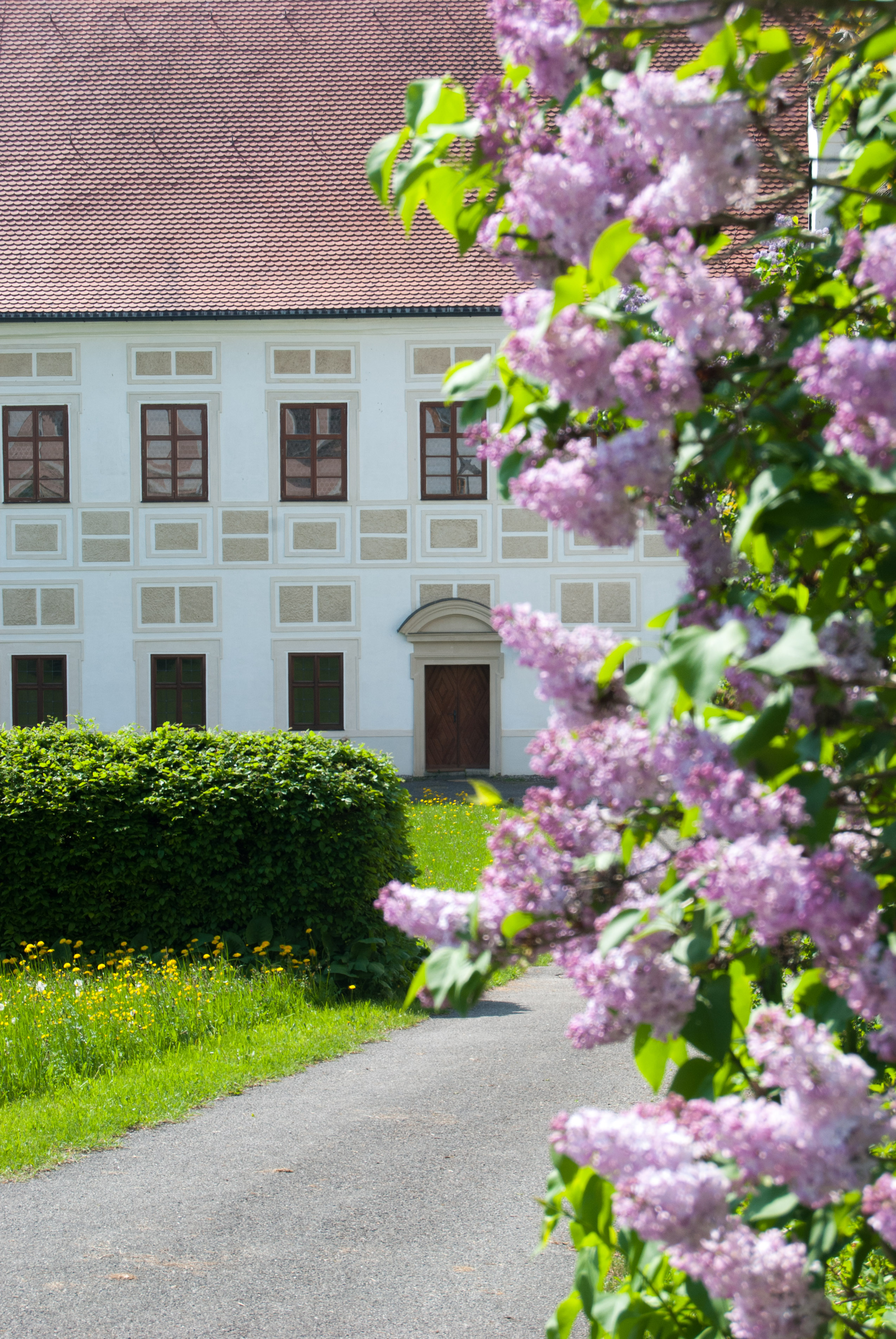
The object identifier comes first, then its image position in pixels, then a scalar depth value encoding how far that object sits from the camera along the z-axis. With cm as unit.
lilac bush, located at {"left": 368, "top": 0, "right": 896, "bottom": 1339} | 651
